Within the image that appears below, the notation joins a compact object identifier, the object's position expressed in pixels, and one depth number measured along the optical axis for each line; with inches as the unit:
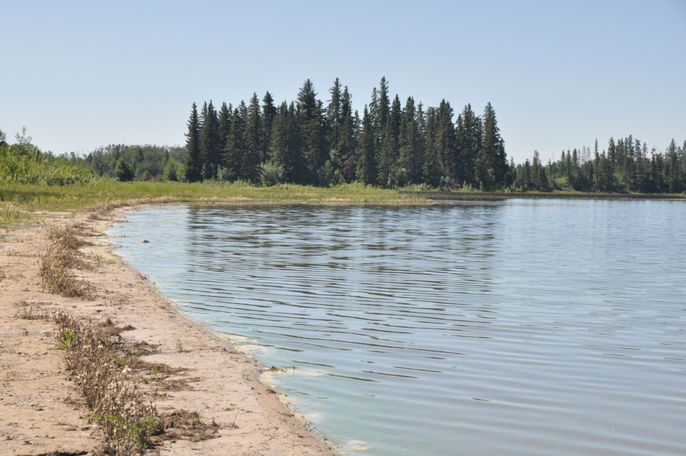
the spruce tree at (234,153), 5669.3
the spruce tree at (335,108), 7165.4
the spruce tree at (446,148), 6846.0
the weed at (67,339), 443.8
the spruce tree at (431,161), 6815.9
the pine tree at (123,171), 5871.1
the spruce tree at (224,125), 5944.9
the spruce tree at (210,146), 5816.9
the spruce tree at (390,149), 6432.1
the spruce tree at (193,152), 5821.9
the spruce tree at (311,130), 6225.4
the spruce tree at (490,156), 6973.4
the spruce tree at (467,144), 7003.0
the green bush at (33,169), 3038.9
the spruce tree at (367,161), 6190.9
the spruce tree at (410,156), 6678.2
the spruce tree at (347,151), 6476.4
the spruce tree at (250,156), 5669.3
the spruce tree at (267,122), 6166.3
